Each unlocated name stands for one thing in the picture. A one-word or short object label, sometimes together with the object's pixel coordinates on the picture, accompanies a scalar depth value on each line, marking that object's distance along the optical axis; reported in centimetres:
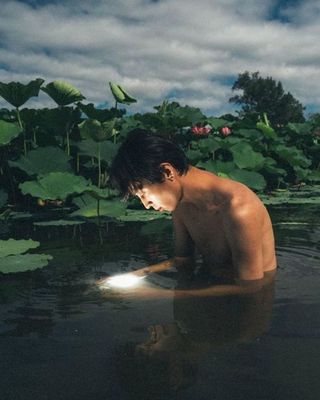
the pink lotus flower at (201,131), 724
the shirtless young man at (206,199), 206
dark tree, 4228
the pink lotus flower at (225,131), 755
